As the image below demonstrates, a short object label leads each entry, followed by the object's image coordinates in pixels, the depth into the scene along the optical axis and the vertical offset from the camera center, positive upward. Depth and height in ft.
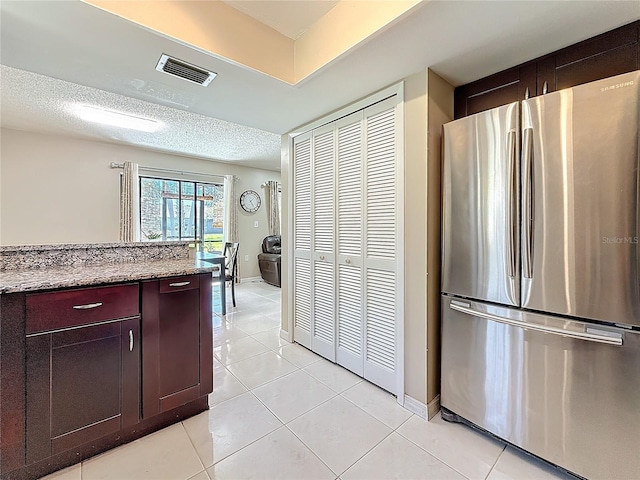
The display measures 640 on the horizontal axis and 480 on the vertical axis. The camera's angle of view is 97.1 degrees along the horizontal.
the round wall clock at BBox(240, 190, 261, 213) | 20.24 +2.79
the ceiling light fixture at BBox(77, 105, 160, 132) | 10.53 +4.86
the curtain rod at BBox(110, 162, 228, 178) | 14.98 +4.13
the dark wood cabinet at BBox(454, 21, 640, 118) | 4.58 +3.09
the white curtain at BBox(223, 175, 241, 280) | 19.20 +2.06
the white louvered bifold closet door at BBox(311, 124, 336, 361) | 8.09 -0.10
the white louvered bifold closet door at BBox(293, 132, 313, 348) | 8.89 -0.04
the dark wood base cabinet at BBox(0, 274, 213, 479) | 4.26 -2.22
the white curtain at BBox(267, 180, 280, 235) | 21.52 +2.56
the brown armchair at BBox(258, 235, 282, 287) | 18.48 -1.39
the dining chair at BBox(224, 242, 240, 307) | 13.87 -1.37
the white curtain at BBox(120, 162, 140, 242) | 15.12 +2.09
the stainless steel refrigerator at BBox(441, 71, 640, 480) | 3.91 -0.58
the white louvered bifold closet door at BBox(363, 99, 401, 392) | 6.47 -0.13
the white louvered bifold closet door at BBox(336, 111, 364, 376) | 7.29 -0.12
